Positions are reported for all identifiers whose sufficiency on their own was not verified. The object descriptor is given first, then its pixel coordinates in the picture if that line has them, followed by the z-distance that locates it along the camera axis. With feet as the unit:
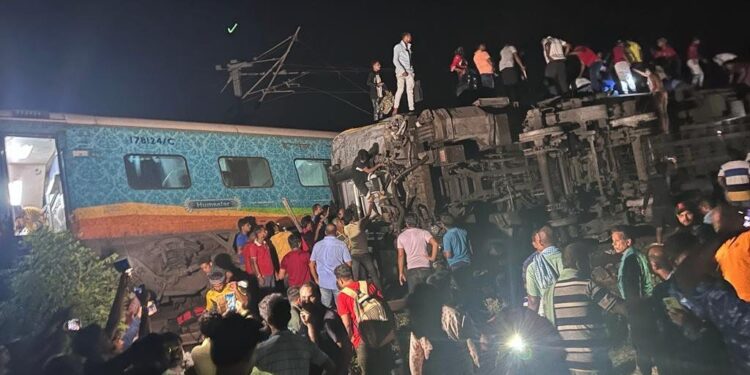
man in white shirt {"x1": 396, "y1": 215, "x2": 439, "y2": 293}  26.00
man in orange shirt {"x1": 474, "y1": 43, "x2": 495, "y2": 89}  40.63
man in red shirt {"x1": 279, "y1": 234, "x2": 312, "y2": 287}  28.30
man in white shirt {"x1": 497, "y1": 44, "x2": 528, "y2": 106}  40.22
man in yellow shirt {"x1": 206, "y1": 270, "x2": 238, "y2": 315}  24.45
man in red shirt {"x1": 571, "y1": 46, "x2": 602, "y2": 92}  40.75
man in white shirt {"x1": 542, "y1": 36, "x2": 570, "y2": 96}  39.11
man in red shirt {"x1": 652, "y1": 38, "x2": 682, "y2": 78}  41.75
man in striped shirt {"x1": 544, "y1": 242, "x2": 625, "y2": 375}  14.08
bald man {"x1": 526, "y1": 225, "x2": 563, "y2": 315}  16.12
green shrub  23.58
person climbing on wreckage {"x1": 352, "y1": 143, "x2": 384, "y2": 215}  37.11
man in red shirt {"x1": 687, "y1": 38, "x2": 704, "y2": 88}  41.34
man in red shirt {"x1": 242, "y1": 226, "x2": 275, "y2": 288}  29.96
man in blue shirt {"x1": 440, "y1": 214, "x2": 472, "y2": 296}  25.86
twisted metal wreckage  32.07
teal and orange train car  29.96
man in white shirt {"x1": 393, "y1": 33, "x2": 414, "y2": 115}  38.06
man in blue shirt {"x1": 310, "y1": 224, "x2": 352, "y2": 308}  26.21
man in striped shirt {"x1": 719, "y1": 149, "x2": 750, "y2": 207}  17.26
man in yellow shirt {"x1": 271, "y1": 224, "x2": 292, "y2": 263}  31.01
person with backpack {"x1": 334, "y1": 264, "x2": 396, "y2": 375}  19.47
